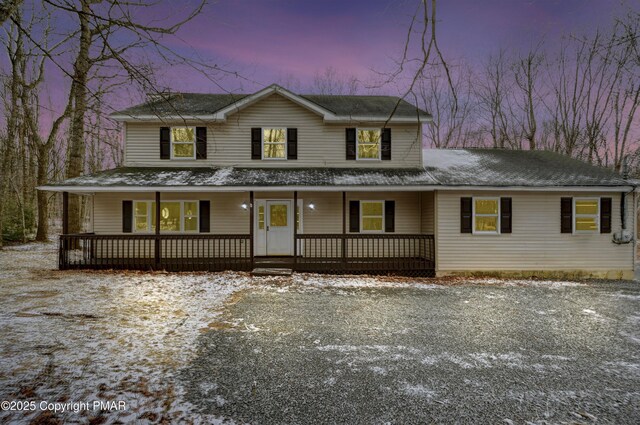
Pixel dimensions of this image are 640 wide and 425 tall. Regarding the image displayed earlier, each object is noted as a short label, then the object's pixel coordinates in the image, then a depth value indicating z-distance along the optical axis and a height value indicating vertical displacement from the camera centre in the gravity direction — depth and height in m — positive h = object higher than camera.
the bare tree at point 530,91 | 24.39 +9.20
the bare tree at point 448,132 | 26.94 +6.76
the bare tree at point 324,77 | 26.88 +11.13
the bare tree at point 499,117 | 25.50 +7.58
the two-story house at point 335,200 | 11.31 +0.48
